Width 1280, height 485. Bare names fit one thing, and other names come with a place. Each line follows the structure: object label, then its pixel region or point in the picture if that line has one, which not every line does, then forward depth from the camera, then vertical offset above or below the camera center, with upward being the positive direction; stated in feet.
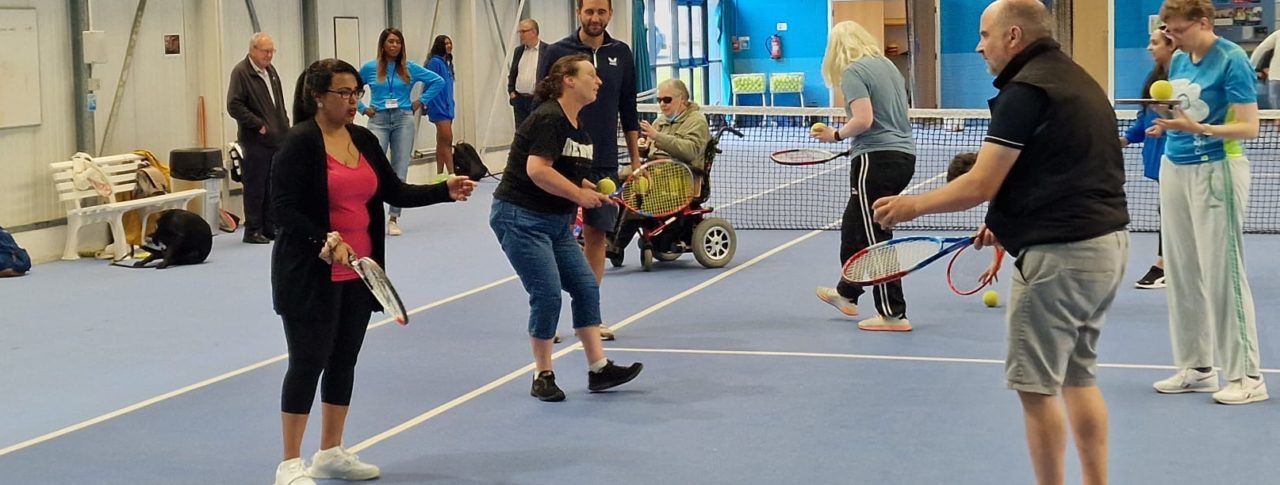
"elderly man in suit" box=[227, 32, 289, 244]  39.14 -0.12
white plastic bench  36.14 -2.01
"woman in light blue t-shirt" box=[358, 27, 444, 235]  41.19 +0.32
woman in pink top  15.51 -1.31
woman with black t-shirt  19.51 -1.12
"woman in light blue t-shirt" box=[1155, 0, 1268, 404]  18.69 -1.36
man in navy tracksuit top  23.32 +0.10
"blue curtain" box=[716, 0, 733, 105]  94.99 +3.28
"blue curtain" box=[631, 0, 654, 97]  76.38 +2.88
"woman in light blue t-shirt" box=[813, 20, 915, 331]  23.86 -0.50
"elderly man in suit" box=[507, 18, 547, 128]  43.47 +1.28
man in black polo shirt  12.90 -0.86
